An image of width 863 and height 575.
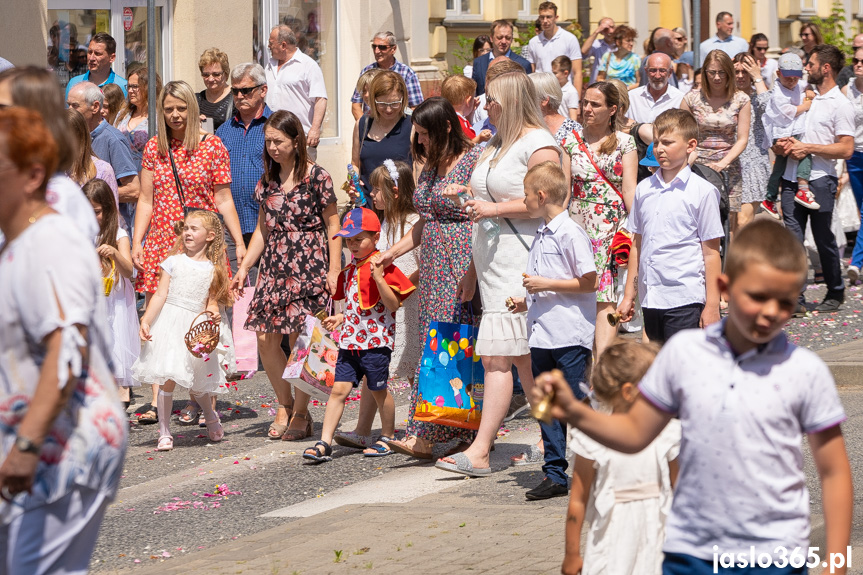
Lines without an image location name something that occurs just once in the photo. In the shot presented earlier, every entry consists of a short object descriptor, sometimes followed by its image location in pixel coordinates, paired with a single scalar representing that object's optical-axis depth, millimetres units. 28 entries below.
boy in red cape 13510
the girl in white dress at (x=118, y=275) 14621
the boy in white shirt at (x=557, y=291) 11210
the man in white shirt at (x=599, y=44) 34899
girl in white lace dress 14237
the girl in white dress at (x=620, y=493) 7330
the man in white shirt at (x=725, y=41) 32863
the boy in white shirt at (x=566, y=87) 25923
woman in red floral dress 16101
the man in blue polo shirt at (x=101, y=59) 20688
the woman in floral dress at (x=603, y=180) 15757
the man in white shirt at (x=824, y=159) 20768
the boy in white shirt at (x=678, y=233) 11653
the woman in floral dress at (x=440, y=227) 13166
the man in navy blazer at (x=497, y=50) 28607
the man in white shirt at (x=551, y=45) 31462
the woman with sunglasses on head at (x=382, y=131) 16736
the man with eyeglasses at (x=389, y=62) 21680
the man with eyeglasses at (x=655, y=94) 21825
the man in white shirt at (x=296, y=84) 22750
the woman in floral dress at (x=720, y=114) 19446
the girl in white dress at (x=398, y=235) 14145
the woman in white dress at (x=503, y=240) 12268
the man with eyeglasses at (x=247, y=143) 18018
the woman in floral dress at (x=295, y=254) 14660
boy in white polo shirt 5615
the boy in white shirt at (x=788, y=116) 21019
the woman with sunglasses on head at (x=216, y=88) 19710
